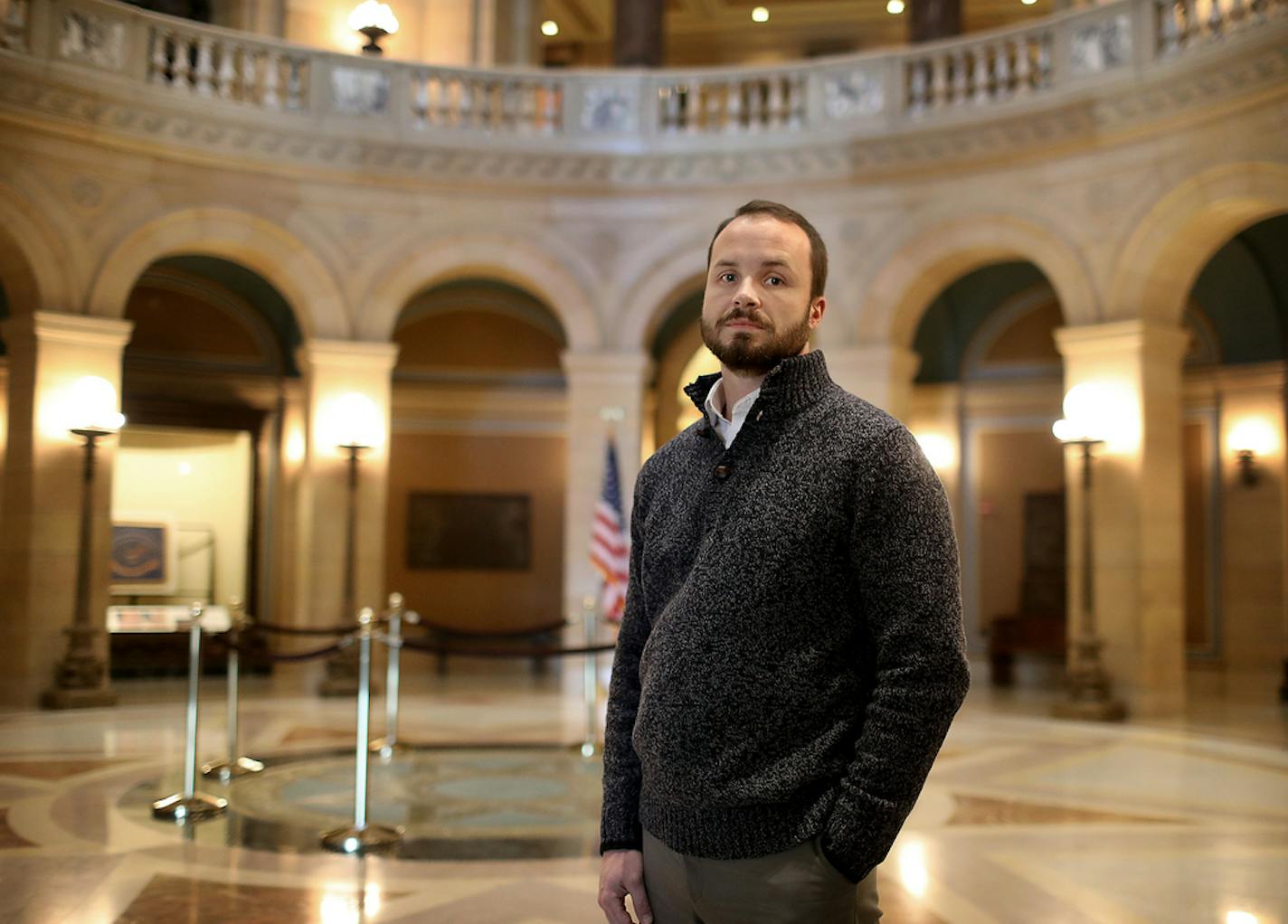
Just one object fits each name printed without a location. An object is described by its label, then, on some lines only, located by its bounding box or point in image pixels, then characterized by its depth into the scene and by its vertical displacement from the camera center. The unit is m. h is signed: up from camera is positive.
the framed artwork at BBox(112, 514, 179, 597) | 14.98 -0.21
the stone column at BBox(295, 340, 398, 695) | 13.30 +0.66
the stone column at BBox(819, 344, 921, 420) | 13.12 +1.94
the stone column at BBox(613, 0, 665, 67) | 14.99 +6.40
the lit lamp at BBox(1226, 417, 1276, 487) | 15.59 +1.43
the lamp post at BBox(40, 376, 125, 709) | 11.73 -0.64
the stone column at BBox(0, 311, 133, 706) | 11.84 +0.37
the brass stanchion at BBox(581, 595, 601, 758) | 9.44 -1.18
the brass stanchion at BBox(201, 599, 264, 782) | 8.13 -1.48
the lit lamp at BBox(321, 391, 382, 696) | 13.11 +1.09
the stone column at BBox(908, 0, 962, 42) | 14.47 +6.38
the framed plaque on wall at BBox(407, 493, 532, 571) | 17.06 +0.16
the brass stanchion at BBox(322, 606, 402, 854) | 6.30 -1.53
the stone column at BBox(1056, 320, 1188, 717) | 11.71 +0.36
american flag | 11.45 -0.07
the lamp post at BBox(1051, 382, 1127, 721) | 11.55 -0.56
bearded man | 1.95 -0.16
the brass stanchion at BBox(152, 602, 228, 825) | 6.96 -1.54
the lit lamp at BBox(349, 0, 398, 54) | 13.70 +5.98
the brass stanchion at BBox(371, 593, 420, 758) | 9.06 -1.23
